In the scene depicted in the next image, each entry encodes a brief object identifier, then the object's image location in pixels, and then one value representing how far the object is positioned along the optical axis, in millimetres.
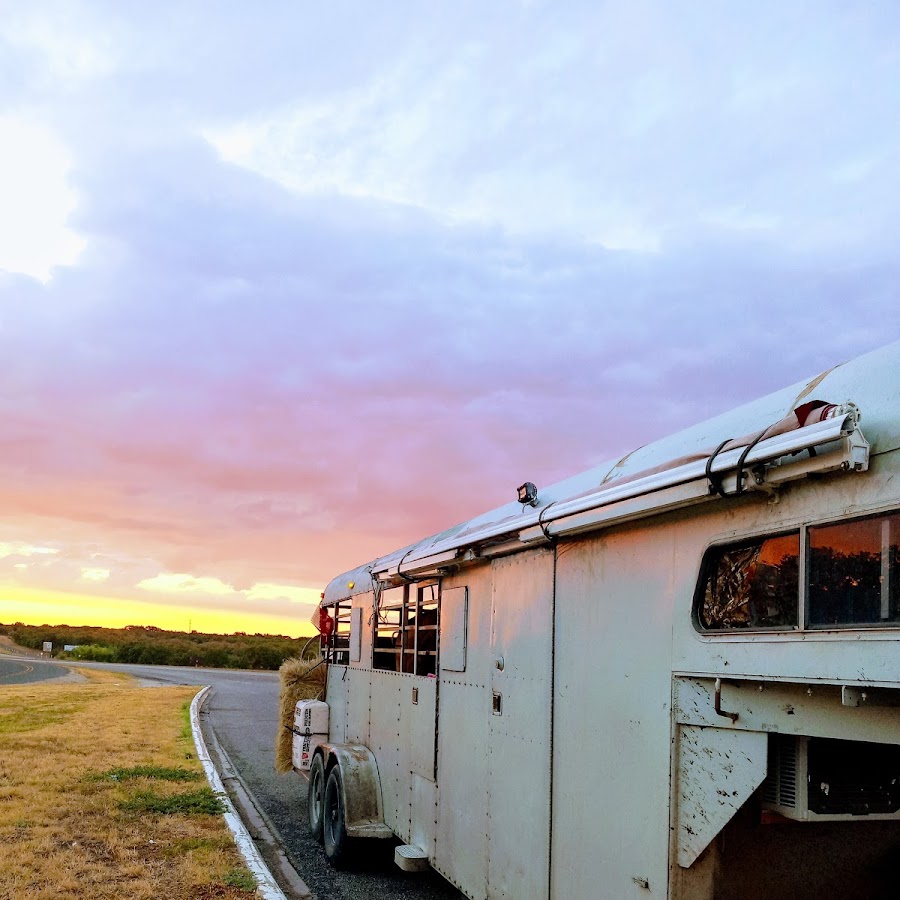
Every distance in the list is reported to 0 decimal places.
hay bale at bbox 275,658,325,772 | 10547
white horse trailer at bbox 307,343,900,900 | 3043
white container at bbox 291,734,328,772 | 9836
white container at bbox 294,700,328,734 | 9891
